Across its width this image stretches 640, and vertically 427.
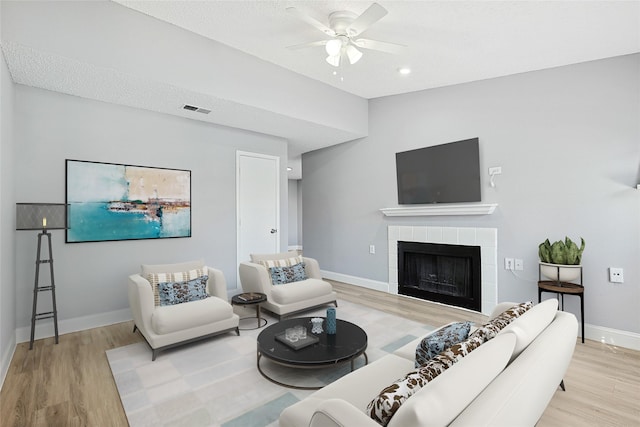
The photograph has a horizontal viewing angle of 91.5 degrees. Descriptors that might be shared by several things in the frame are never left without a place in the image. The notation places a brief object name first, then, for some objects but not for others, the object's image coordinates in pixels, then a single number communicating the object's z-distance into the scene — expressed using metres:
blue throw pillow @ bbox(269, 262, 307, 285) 3.89
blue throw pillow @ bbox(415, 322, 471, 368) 1.58
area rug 1.98
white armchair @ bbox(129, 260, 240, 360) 2.77
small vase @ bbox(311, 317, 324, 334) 2.65
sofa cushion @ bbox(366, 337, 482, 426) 1.09
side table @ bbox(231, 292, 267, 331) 3.30
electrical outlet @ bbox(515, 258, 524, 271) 3.71
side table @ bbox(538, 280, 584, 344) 3.01
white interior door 4.91
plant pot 3.05
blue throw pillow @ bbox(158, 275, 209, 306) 3.08
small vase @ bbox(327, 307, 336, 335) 2.59
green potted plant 3.06
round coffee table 2.19
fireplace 4.16
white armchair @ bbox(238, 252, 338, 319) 3.61
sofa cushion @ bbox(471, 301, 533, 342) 1.59
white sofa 0.97
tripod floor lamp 2.85
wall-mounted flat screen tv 4.09
